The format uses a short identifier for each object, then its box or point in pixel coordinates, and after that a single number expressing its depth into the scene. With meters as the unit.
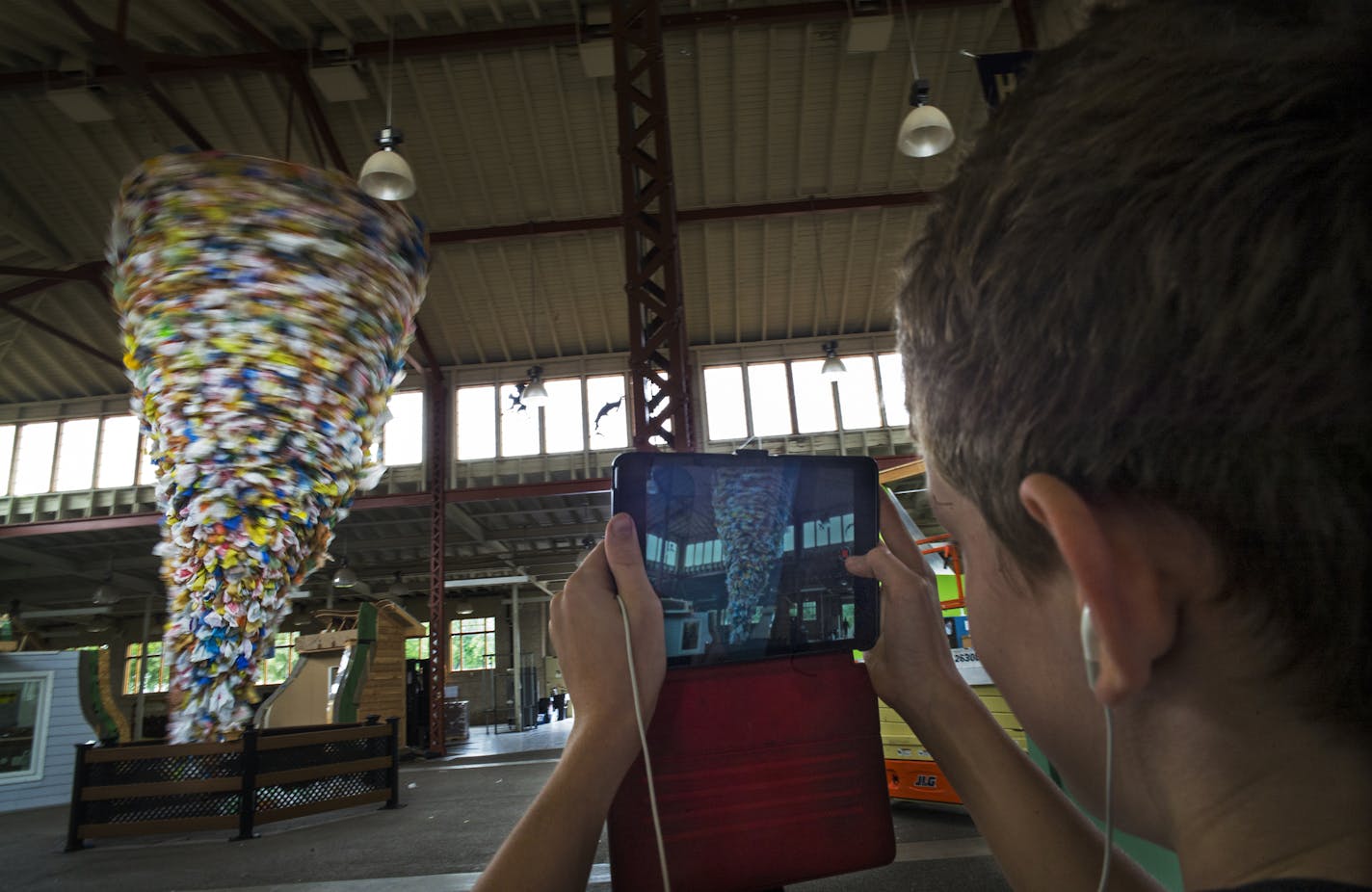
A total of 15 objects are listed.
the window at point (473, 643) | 22.89
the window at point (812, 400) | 14.85
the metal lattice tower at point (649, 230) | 6.98
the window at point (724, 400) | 14.89
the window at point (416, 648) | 23.55
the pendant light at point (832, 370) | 12.20
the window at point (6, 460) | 14.98
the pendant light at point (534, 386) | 12.34
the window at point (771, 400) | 14.86
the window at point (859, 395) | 14.79
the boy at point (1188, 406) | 0.33
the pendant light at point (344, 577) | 14.41
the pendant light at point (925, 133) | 6.87
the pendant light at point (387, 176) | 6.98
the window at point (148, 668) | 22.66
